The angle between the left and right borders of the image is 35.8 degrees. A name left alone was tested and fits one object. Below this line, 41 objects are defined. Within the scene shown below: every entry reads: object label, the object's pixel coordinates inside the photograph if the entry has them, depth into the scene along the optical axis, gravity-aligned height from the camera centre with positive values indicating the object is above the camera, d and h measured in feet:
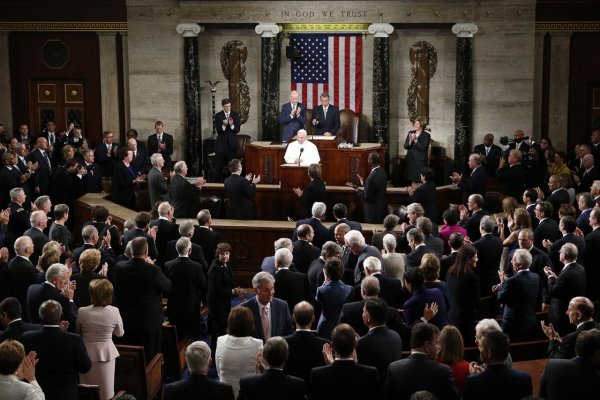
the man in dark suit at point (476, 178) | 48.75 -3.07
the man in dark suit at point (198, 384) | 21.31 -6.03
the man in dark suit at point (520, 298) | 30.37 -5.89
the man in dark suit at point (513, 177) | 49.88 -3.13
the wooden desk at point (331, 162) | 53.47 -2.38
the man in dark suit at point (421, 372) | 21.62 -5.92
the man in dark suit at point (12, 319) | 25.18 -5.31
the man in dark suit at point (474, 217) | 40.24 -4.22
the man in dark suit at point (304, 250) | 34.40 -4.78
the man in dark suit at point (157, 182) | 47.67 -3.04
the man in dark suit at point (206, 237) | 37.96 -4.68
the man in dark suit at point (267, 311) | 27.61 -5.64
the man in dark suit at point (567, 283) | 31.04 -5.52
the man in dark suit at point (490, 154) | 59.62 -2.24
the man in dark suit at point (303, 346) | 24.23 -5.86
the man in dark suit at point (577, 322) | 25.17 -5.54
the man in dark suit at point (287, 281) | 30.60 -5.25
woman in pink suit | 26.86 -6.02
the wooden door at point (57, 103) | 69.46 +1.55
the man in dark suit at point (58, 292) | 27.73 -5.06
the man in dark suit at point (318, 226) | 38.55 -4.38
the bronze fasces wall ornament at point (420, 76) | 65.21 +3.09
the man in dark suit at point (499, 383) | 21.17 -6.00
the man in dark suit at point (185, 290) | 33.27 -6.11
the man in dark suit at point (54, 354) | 24.49 -6.06
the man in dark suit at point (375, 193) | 46.83 -3.69
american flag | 64.95 +3.64
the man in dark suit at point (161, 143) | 61.21 -1.33
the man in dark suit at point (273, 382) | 21.40 -6.01
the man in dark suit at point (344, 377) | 21.80 -6.01
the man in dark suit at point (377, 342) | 24.29 -5.80
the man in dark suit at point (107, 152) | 59.52 -1.83
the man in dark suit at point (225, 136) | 60.29 -0.92
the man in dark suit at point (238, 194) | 46.75 -3.64
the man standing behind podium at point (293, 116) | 59.88 +0.34
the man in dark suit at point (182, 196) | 46.88 -3.74
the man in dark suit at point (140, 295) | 30.76 -5.71
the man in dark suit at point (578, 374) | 21.97 -6.06
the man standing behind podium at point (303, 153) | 51.34 -1.76
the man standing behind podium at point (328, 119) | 61.00 +0.14
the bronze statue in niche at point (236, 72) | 66.33 +3.57
